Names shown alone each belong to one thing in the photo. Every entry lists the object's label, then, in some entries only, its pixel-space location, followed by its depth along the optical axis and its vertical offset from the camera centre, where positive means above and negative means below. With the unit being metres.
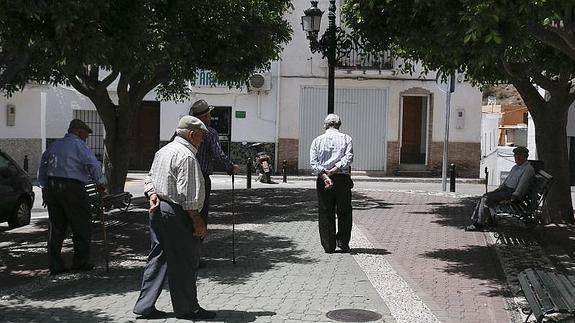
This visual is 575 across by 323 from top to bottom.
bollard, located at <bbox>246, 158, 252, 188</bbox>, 17.97 -1.09
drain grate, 5.73 -1.55
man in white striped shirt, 5.29 -0.72
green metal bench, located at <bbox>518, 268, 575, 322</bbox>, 4.89 -1.18
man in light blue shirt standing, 8.17 -0.51
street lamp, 12.69 +1.99
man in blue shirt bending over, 7.27 -0.66
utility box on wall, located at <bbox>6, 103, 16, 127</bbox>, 21.55 +0.52
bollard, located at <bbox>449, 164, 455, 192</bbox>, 17.94 -1.03
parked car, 10.96 -1.07
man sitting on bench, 9.52 -0.65
